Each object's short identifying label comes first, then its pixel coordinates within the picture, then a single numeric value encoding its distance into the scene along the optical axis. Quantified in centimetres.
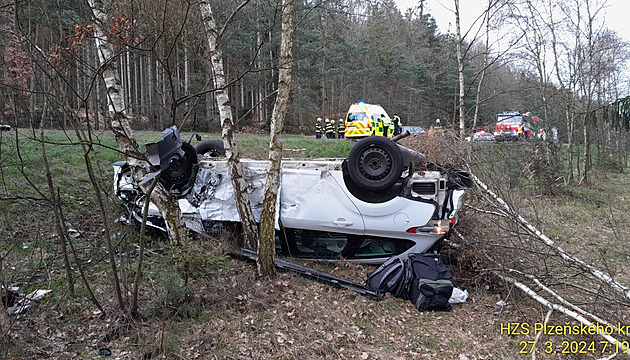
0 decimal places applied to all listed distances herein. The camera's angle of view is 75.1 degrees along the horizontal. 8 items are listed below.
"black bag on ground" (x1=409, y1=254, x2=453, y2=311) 491
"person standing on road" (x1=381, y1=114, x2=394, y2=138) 1667
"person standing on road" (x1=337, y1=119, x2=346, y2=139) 2105
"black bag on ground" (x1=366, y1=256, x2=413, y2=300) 514
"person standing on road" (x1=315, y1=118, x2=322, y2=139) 2103
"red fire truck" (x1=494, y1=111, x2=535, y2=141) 1152
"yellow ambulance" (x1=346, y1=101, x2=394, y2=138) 1636
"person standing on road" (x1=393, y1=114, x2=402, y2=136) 1725
